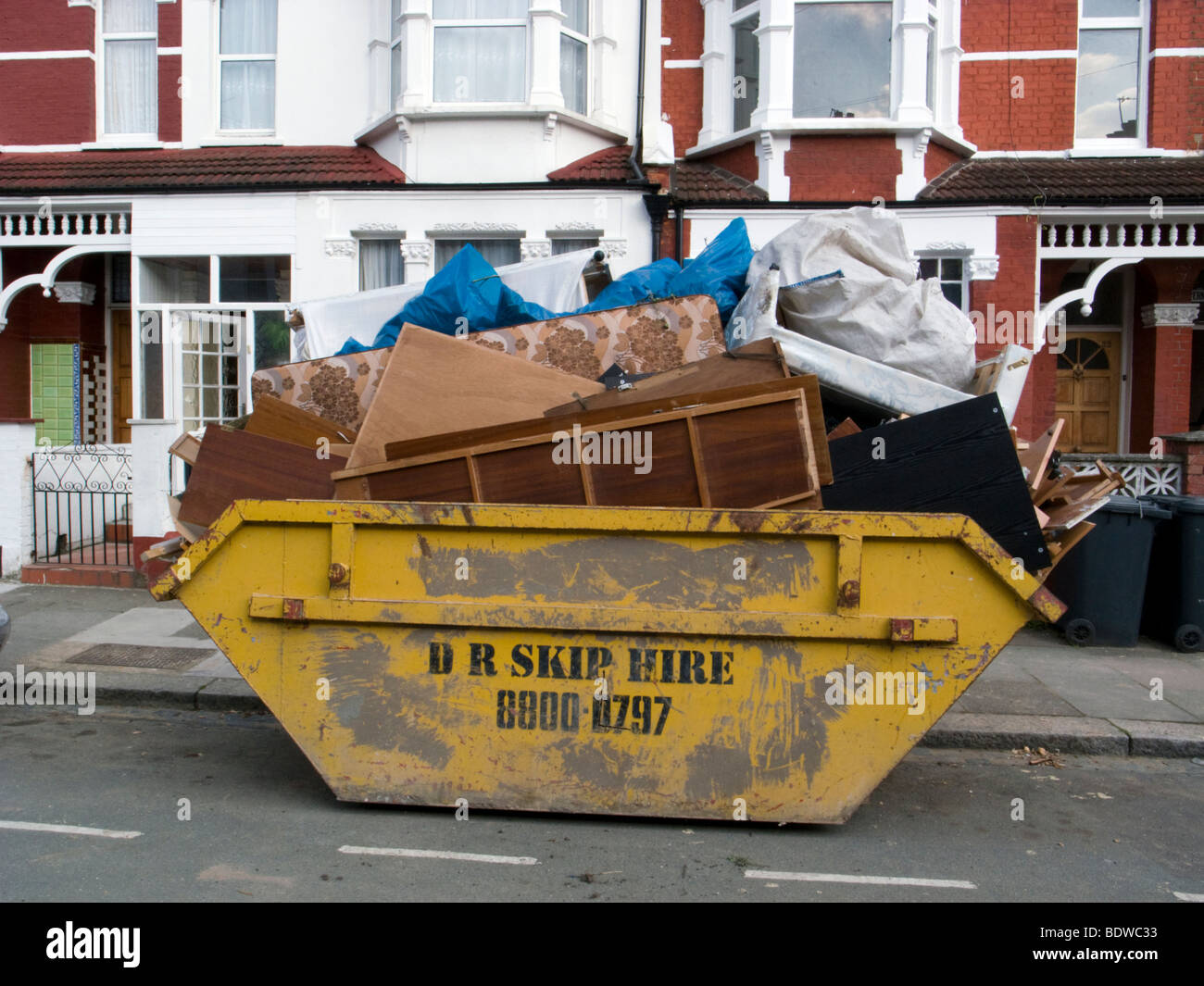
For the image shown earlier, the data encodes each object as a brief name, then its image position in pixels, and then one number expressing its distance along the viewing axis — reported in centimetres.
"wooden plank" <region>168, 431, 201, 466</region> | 529
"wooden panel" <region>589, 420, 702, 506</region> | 428
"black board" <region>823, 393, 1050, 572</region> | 436
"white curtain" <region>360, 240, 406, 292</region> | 1056
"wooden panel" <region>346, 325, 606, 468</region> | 471
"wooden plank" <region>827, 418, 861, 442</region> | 491
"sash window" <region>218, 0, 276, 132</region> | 1123
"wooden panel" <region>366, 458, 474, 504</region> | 440
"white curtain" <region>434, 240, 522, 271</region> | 1049
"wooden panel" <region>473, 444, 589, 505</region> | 435
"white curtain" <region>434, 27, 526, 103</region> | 1058
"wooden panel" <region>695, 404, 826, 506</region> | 424
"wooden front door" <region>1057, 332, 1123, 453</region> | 1248
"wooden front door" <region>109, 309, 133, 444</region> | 1264
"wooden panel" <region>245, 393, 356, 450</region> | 517
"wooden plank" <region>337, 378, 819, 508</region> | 425
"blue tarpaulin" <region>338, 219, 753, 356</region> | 598
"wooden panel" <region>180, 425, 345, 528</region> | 481
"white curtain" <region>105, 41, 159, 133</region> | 1158
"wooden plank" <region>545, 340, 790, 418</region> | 459
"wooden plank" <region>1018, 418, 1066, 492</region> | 495
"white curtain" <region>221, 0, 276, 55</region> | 1121
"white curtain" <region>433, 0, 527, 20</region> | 1057
